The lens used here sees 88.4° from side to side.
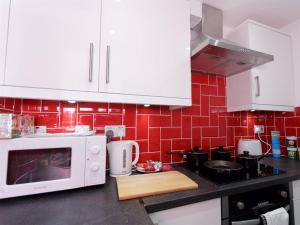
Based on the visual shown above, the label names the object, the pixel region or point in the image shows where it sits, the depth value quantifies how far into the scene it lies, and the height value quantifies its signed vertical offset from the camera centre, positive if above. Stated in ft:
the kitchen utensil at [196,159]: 3.87 -0.88
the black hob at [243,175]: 3.01 -1.07
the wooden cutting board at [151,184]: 2.44 -1.08
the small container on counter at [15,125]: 2.20 -0.04
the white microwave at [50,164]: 2.22 -0.64
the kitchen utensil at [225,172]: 3.10 -1.01
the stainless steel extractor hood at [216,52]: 3.32 +1.65
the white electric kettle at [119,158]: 3.28 -0.73
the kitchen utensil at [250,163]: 3.52 -0.88
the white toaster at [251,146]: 4.79 -0.68
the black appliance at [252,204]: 2.70 -1.50
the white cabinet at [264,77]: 4.39 +1.44
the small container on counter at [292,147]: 4.90 -0.72
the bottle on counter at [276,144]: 5.21 -0.66
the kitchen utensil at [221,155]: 4.23 -0.84
